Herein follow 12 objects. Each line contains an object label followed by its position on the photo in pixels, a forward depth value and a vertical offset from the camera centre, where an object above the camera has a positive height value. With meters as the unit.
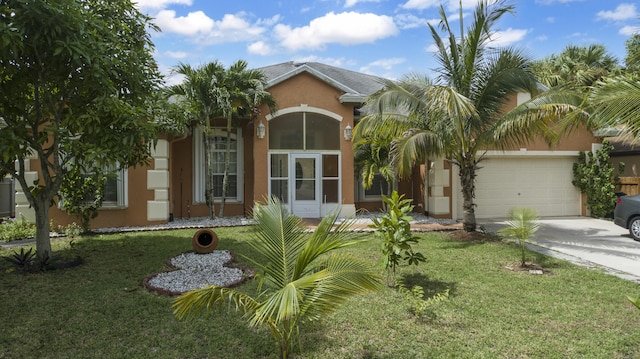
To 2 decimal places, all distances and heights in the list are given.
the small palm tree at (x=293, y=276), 2.97 -0.81
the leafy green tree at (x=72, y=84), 5.44 +1.71
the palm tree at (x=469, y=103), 9.23 +1.91
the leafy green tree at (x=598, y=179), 13.53 -0.03
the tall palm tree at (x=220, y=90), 11.03 +2.69
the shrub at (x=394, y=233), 5.85 -0.84
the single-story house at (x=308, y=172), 11.59 +0.25
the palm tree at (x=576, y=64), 18.48 +5.86
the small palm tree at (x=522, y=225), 7.28 -0.92
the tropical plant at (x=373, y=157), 12.79 +0.81
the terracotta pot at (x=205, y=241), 7.93 -1.30
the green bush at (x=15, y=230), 9.38 -1.26
